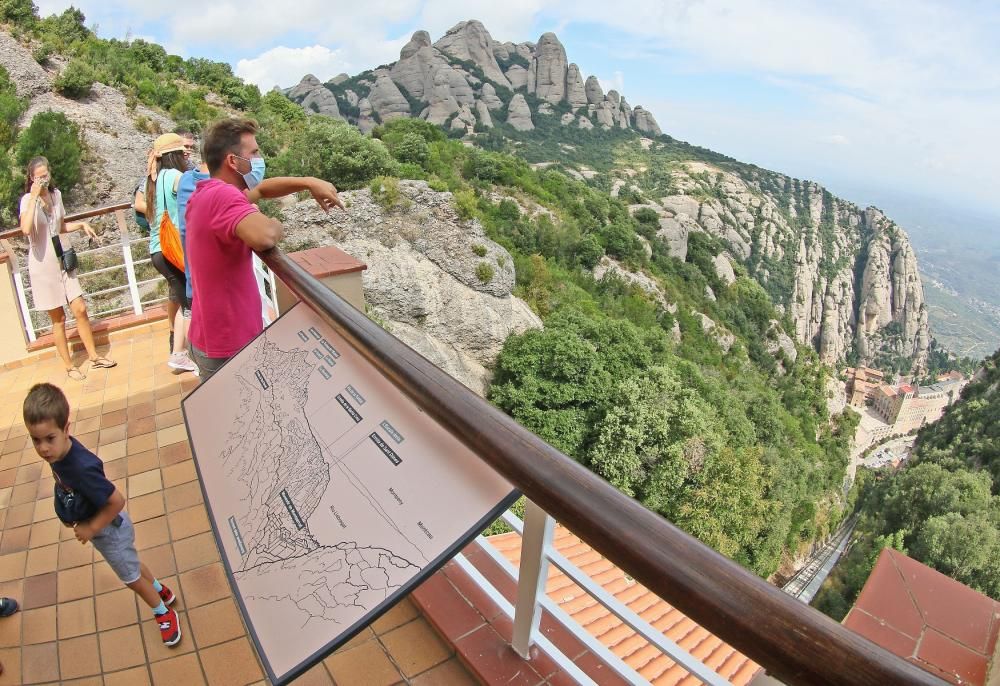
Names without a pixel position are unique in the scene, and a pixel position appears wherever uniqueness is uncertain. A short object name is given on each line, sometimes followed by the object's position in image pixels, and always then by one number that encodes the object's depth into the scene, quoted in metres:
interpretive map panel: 0.91
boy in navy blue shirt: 1.71
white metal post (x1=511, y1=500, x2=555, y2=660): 1.22
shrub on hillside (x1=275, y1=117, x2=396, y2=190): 12.55
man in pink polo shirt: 1.77
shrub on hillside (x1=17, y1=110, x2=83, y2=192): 11.30
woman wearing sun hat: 3.18
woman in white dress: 3.50
